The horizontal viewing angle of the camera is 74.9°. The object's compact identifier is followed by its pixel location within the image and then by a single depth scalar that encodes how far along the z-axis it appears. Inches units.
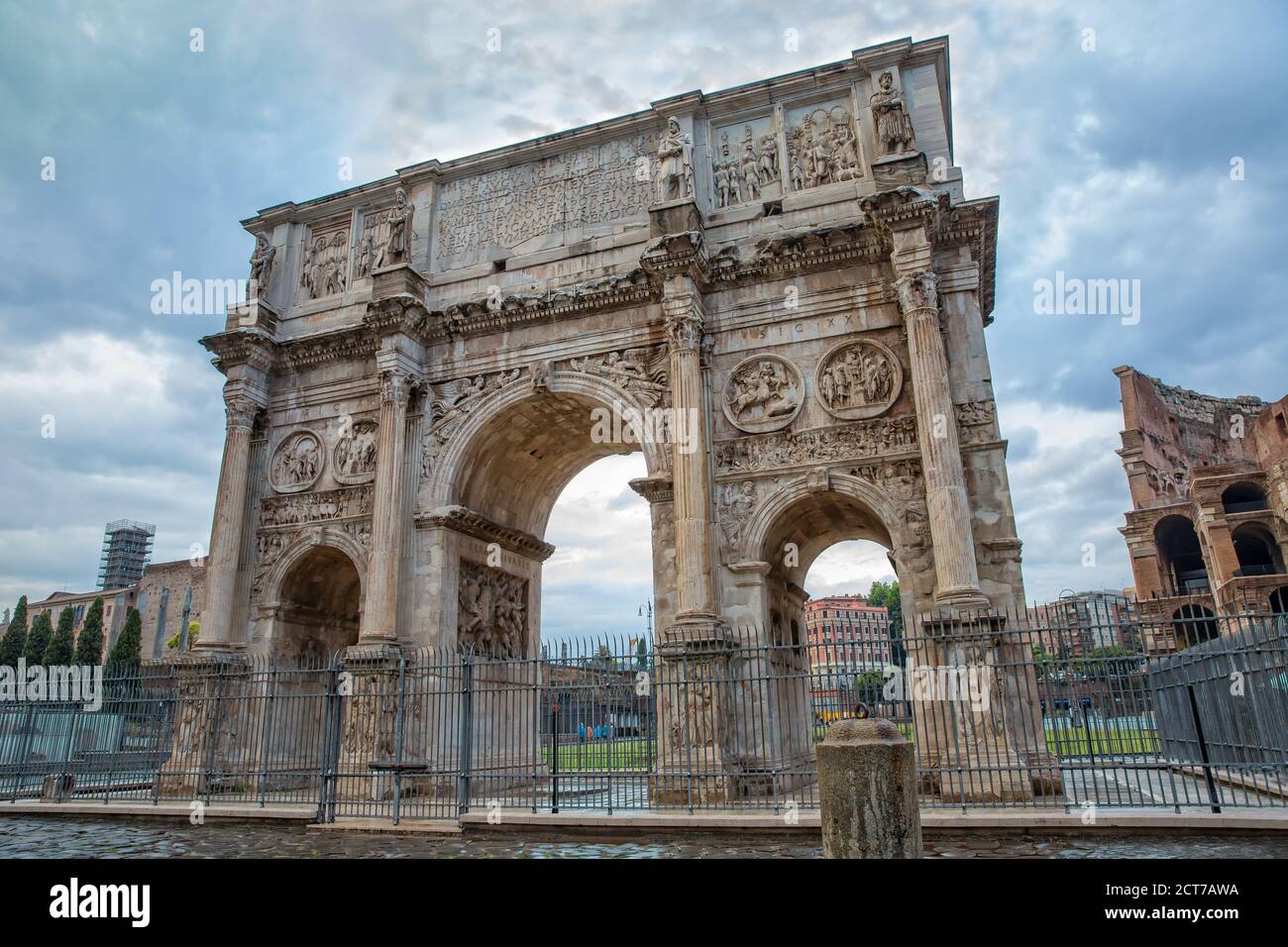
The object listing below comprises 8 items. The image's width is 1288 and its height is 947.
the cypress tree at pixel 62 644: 1840.6
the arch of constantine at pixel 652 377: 524.1
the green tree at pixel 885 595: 2827.3
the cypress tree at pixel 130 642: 1727.4
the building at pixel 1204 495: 1497.3
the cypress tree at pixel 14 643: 1914.9
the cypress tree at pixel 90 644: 1839.3
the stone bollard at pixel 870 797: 167.9
